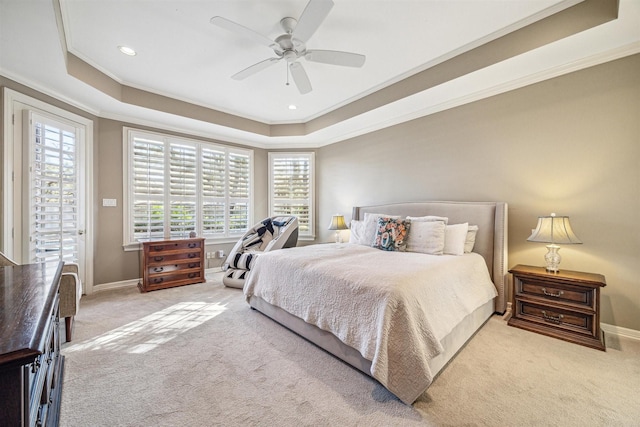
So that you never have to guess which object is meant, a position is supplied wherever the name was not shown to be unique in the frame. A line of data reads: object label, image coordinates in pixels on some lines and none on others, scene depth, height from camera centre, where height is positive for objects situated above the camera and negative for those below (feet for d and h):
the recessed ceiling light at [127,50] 9.11 +5.69
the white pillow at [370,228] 11.61 -0.72
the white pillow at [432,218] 10.68 -0.22
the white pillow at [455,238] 9.55 -0.93
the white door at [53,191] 9.68 +0.75
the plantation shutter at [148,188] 13.70 +1.24
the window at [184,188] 13.73 +1.36
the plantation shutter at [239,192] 17.30 +1.30
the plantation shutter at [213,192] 16.08 +1.23
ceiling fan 6.37 +4.81
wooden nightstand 7.36 -2.73
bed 5.31 -2.25
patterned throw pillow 10.34 -0.86
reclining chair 13.12 -1.71
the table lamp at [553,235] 7.84 -0.63
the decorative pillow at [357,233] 12.17 -1.01
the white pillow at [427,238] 9.73 -0.94
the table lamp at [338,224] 14.89 -0.68
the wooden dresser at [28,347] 2.27 -1.27
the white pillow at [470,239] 10.03 -1.00
